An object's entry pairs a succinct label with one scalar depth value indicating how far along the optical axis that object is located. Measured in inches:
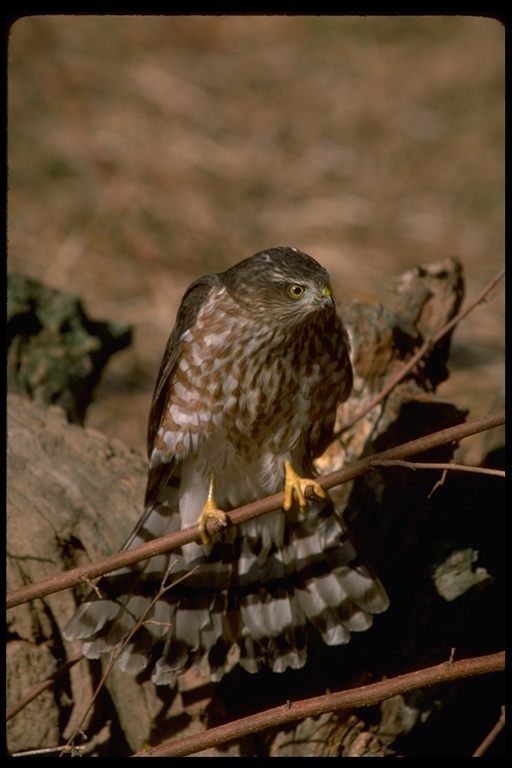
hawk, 272.8
